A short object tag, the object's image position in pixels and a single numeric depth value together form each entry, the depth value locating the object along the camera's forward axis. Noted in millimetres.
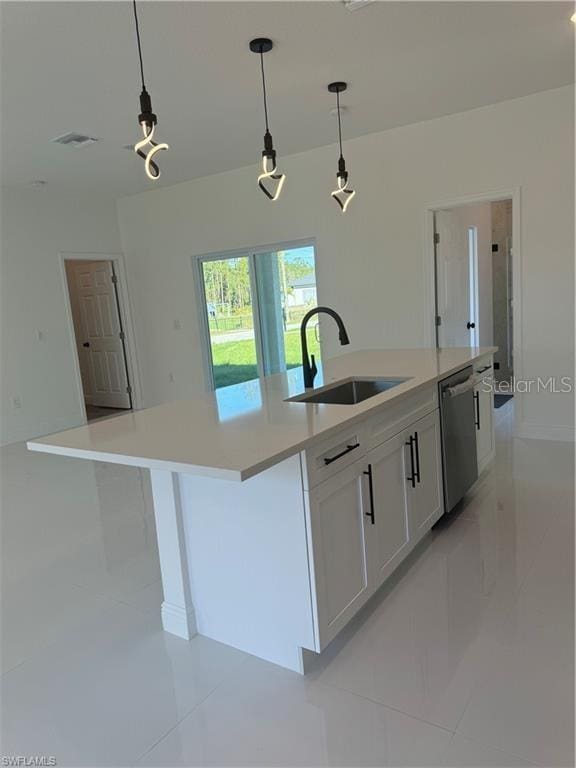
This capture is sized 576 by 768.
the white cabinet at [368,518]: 1806
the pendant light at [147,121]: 1990
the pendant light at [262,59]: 2736
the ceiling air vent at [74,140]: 4227
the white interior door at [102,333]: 7117
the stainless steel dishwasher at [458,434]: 2805
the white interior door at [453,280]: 4898
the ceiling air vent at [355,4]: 2572
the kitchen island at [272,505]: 1722
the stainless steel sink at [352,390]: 2607
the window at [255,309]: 5750
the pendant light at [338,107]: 3441
